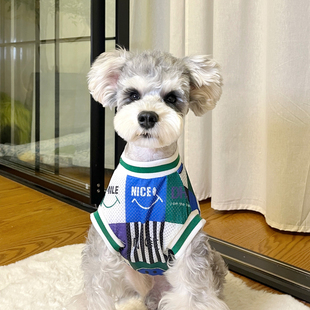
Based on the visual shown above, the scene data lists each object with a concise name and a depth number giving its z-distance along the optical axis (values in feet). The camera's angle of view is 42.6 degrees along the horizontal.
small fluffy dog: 2.78
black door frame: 5.14
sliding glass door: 5.74
